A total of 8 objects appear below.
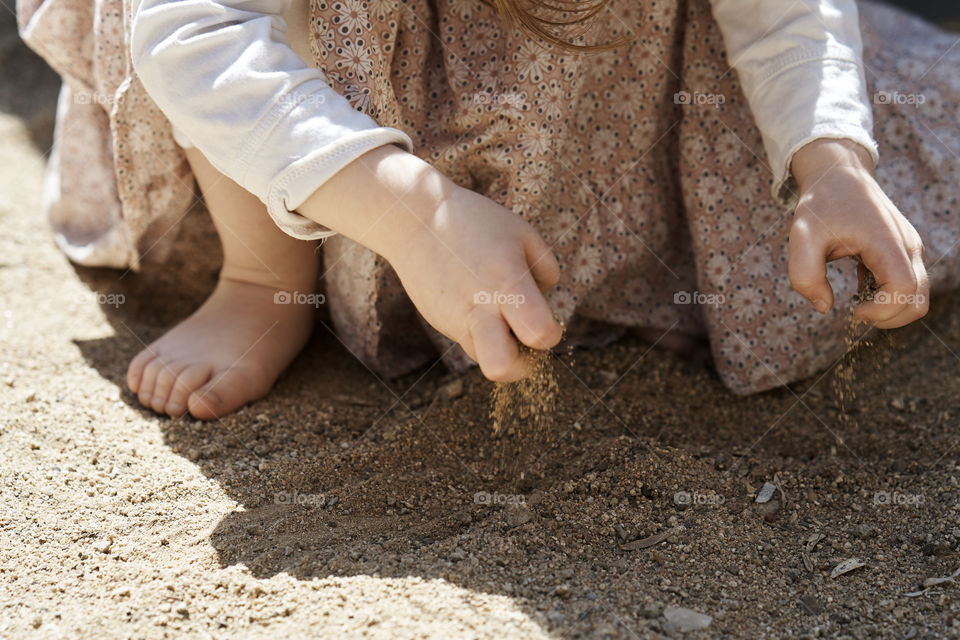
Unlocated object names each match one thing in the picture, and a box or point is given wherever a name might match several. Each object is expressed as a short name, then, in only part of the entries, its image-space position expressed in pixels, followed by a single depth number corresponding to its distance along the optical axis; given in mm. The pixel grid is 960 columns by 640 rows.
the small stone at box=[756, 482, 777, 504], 1224
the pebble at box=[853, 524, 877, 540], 1152
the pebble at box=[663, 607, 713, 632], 958
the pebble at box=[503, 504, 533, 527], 1148
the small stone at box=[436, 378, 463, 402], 1458
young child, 1043
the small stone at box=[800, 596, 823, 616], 1008
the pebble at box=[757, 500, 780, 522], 1189
